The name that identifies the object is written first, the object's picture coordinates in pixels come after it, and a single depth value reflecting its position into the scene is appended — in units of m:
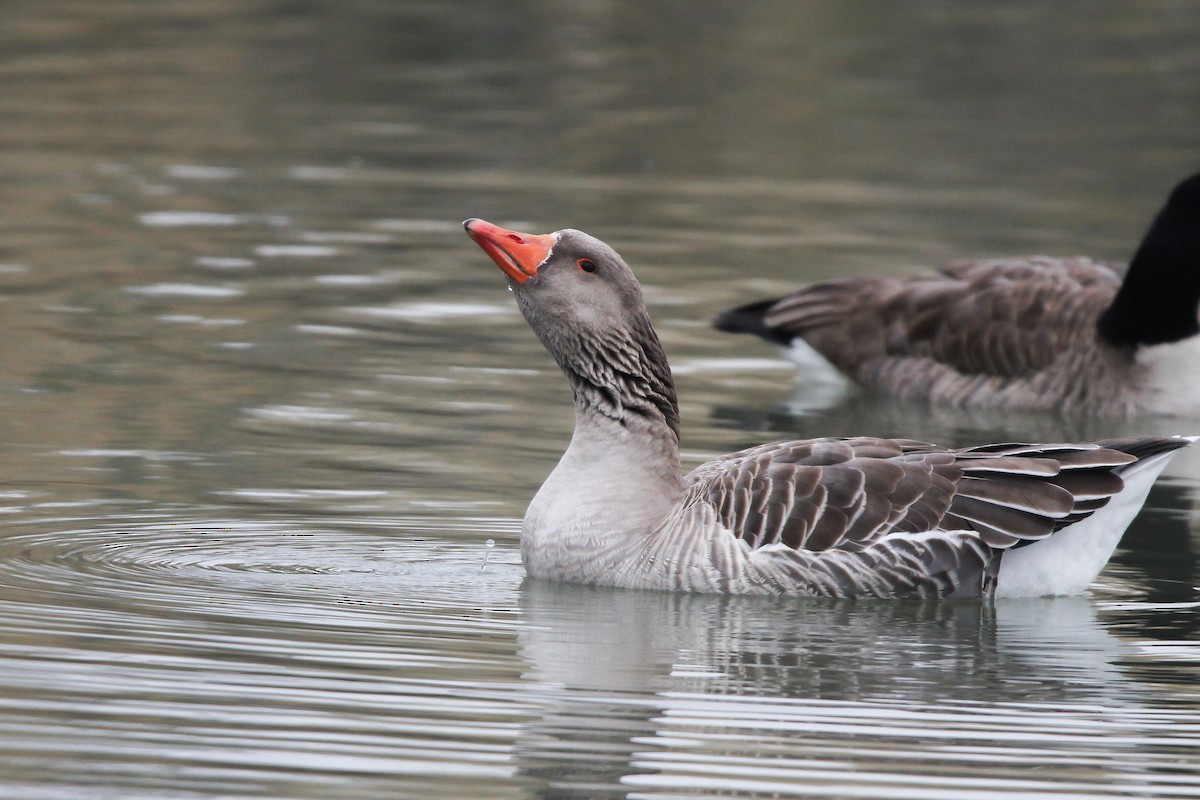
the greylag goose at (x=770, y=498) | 19.27
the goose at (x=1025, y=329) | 31.02
